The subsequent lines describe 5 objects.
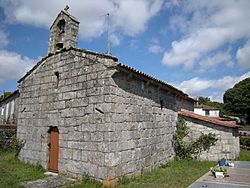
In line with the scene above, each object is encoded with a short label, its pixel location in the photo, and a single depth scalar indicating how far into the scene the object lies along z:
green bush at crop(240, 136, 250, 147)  17.26
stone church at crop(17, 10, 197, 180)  7.05
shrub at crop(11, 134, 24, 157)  10.31
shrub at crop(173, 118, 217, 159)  11.21
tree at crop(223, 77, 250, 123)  39.09
